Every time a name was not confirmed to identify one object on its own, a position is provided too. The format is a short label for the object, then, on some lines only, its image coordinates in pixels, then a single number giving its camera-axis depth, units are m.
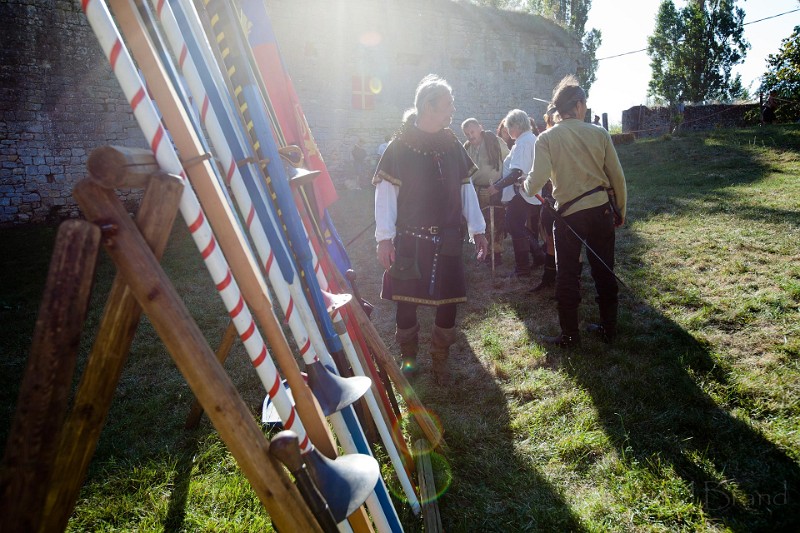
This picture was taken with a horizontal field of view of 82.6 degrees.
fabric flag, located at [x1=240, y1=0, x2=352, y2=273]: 2.20
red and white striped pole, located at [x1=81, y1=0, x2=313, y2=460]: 1.05
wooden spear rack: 0.90
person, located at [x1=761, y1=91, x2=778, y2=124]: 16.02
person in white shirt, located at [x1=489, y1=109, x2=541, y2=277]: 4.79
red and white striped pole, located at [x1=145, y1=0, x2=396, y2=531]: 1.19
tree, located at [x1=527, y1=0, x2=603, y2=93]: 31.39
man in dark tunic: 3.00
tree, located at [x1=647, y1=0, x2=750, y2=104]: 33.94
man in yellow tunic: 3.27
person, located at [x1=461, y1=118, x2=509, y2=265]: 5.49
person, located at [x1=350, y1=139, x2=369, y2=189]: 12.52
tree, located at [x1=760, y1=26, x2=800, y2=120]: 13.03
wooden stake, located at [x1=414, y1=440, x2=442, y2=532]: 1.98
